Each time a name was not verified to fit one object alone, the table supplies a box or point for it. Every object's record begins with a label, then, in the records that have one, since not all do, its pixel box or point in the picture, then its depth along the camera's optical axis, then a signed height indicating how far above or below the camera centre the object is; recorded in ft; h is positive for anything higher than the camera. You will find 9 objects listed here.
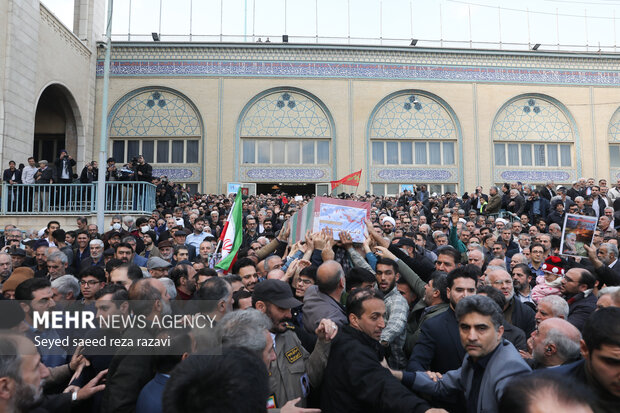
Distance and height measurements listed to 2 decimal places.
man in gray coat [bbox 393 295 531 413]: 8.79 -2.49
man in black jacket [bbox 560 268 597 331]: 14.17 -1.90
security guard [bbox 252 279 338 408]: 9.79 -2.51
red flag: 60.39 +6.56
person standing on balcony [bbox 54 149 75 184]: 46.32 +6.22
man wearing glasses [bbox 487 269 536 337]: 14.08 -2.24
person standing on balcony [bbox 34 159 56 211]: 46.34 +5.25
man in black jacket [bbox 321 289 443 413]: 8.76 -2.68
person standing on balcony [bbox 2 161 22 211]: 46.34 +5.26
